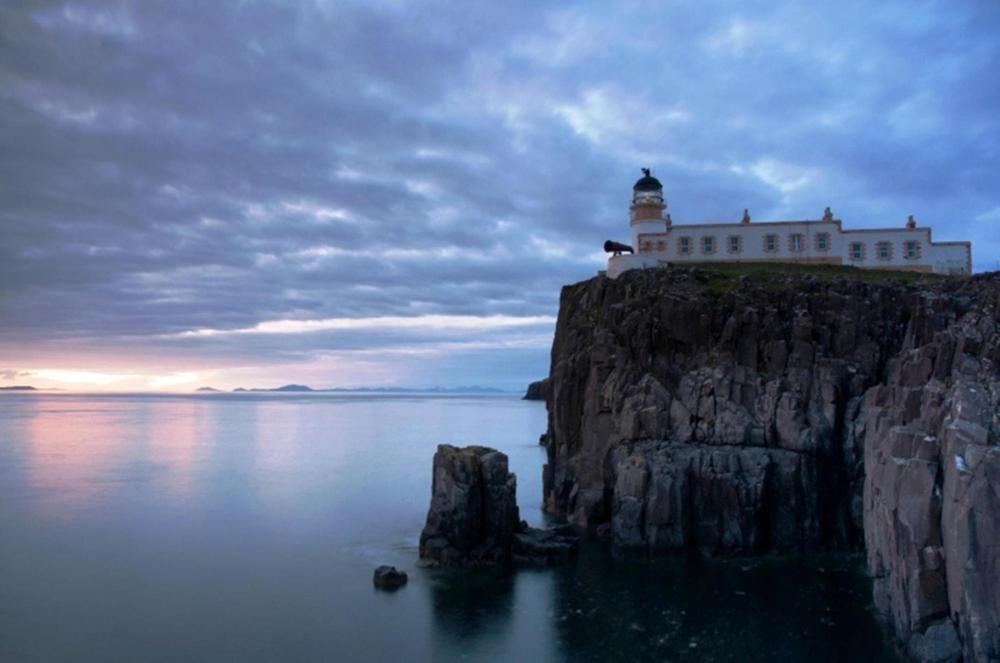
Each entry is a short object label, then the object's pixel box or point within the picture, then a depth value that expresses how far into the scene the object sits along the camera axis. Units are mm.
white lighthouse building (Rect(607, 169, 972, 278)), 69812
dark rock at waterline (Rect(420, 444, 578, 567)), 45250
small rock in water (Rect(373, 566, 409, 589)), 41906
